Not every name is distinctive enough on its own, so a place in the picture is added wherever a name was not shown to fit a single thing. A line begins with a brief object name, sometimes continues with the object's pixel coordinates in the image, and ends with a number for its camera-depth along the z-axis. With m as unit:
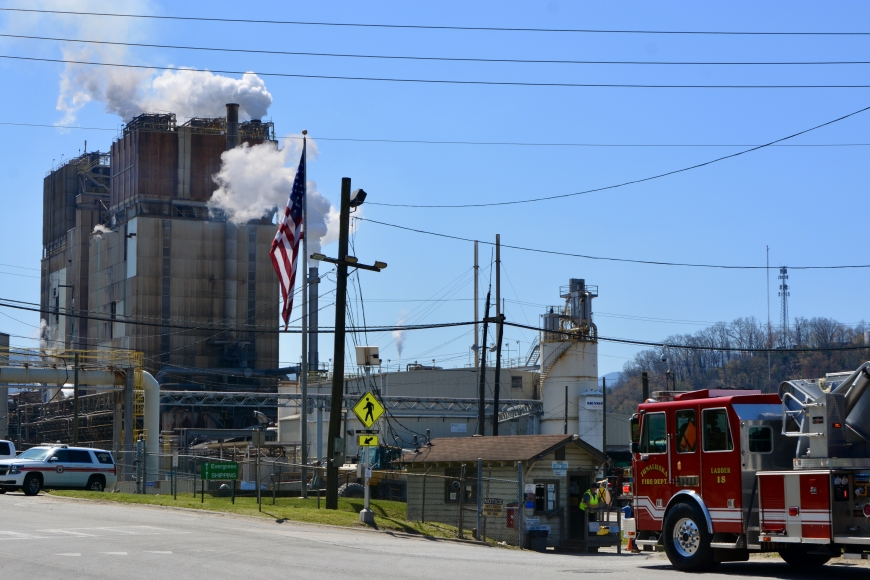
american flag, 33.00
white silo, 68.88
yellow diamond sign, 25.20
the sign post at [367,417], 25.02
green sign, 32.34
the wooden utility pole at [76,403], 50.34
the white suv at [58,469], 34.59
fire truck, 15.07
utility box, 26.55
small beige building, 31.83
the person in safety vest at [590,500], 31.12
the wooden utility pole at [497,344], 48.78
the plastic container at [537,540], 29.95
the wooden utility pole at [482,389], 47.69
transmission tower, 132.12
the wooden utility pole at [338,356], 27.70
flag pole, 32.94
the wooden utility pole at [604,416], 65.69
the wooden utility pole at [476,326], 76.58
